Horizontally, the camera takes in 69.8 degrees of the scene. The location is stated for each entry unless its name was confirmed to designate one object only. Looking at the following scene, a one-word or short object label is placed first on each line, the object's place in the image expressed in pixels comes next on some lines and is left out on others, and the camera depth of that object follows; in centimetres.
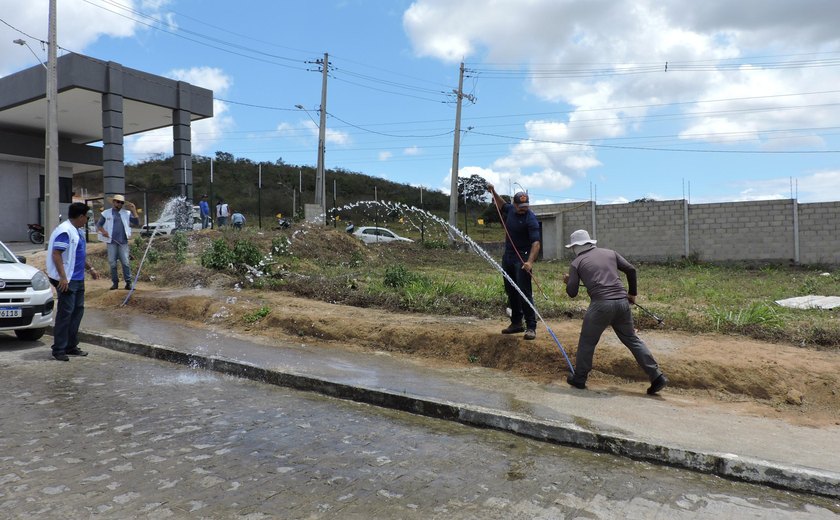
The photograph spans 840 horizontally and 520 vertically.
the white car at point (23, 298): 765
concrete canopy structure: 2039
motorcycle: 2462
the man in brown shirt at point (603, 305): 596
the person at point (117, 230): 1124
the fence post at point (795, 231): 1973
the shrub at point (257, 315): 971
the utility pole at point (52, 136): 1547
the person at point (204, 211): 2306
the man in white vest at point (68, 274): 709
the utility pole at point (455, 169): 2966
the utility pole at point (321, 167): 2920
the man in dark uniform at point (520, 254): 737
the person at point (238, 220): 2339
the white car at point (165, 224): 2330
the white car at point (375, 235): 2858
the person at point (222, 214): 2405
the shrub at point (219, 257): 1367
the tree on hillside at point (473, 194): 3931
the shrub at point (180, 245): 1540
